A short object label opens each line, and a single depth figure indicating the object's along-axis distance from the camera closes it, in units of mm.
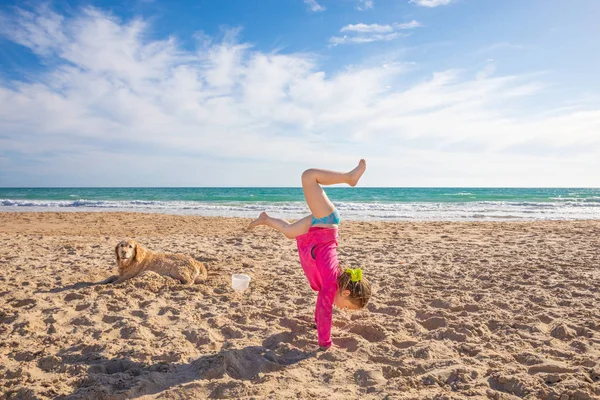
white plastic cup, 5238
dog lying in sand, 5590
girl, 3480
